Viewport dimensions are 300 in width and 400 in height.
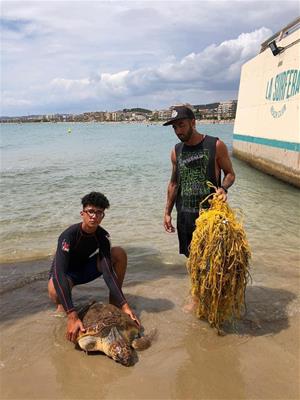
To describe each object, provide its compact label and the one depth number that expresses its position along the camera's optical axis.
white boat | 14.28
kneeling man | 3.93
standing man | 4.03
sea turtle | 3.55
